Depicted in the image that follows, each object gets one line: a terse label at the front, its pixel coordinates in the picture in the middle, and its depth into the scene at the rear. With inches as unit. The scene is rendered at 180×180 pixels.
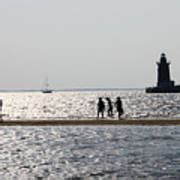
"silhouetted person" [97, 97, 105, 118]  2298.2
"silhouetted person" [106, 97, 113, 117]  2333.9
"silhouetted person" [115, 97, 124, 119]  2271.2
